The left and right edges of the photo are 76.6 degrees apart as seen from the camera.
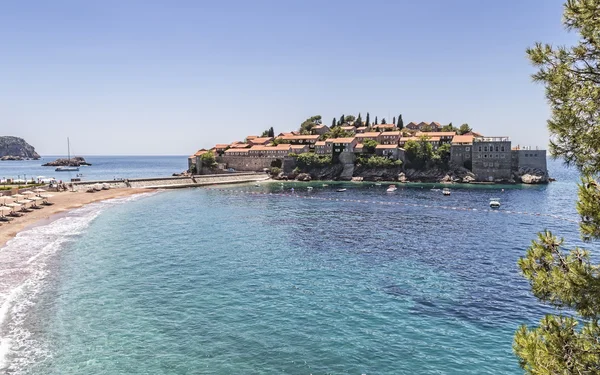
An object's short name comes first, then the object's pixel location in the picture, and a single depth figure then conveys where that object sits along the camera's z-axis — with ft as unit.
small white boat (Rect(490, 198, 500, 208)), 257.55
